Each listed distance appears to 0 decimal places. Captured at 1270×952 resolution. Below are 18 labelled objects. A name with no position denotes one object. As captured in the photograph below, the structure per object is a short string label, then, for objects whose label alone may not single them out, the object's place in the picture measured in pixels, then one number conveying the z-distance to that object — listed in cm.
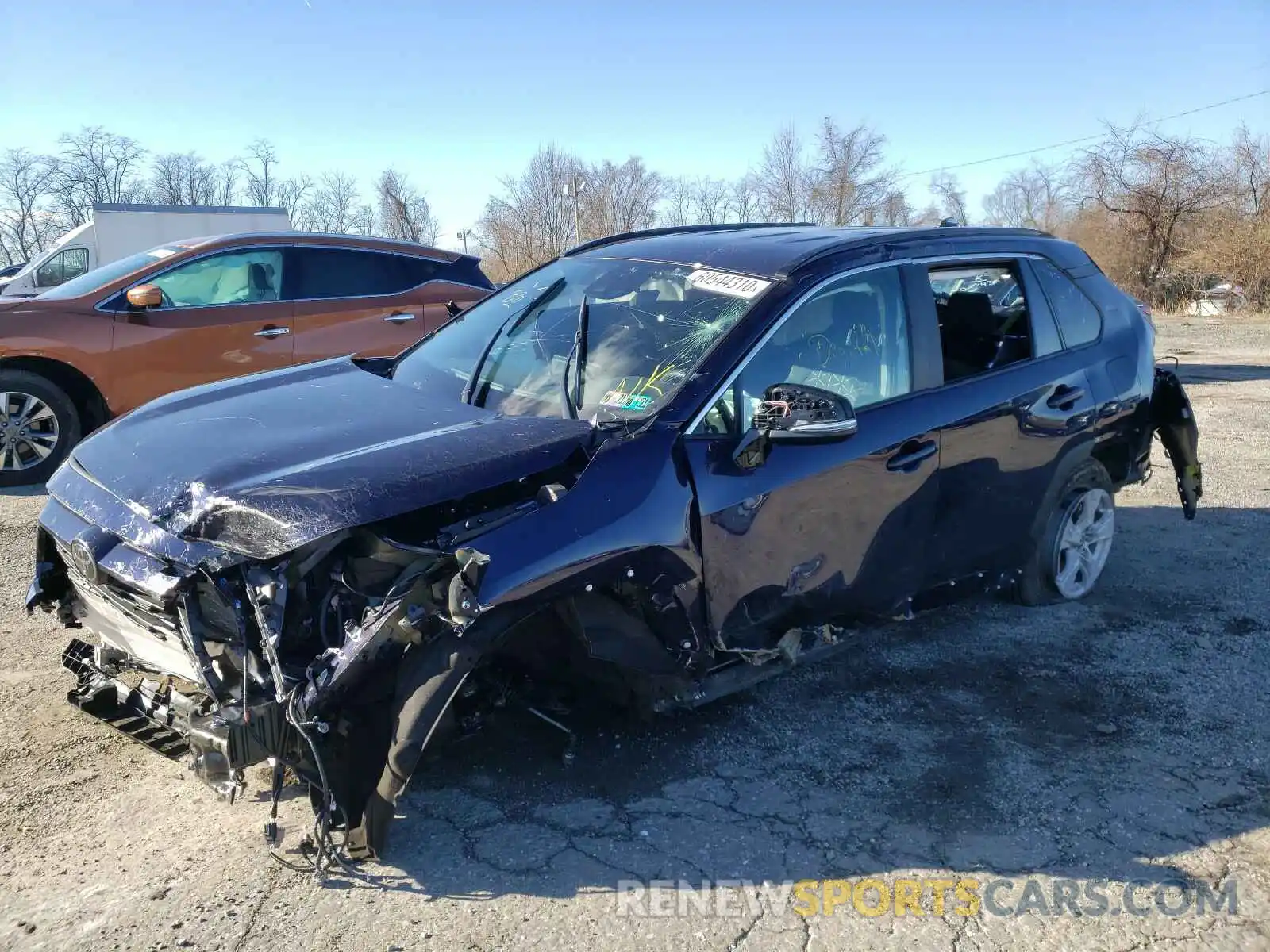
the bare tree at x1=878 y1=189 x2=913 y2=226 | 3778
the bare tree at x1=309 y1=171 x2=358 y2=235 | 4412
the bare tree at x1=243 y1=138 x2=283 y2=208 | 4819
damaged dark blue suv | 276
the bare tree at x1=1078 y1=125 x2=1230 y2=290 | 2841
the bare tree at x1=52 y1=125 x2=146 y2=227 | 4438
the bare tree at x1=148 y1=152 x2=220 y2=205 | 4656
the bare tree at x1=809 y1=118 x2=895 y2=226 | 3744
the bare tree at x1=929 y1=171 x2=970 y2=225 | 4269
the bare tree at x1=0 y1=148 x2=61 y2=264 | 4219
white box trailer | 2029
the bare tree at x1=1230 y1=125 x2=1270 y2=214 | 2781
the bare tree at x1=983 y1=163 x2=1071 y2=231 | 4081
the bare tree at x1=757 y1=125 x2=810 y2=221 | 3778
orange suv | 732
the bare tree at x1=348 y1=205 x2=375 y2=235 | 4228
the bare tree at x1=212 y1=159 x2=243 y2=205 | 4828
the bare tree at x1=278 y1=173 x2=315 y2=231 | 4219
